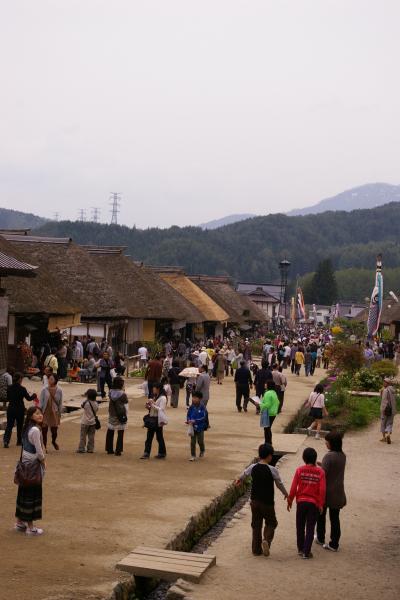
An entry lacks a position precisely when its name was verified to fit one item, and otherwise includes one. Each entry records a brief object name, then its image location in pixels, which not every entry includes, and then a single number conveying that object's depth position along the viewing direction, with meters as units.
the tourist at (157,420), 14.72
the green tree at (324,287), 143.70
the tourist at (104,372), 23.36
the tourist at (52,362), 24.34
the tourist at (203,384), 18.45
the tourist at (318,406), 19.11
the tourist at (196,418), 14.91
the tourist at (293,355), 37.65
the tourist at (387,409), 18.27
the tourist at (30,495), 9.55
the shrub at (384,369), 28.33
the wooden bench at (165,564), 8.18
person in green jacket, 17.30
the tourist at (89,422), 14.62
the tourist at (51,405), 15.06
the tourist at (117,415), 14.80
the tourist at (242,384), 22.19
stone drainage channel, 8.85
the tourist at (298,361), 36.88
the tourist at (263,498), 9.41
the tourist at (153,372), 22.33
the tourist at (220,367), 31.07
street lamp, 58.98
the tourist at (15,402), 15.04
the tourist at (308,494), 9.34
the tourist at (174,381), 22.67
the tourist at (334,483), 9.78
